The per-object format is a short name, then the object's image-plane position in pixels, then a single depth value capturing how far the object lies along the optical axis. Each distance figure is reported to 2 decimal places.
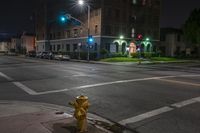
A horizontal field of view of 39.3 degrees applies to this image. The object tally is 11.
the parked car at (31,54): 72.88
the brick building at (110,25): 55.25
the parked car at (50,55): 55.94
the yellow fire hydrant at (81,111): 6.17
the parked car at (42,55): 59.59
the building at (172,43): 72.38
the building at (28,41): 110.81
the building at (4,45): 142.88
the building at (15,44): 123.39
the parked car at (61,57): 50.44
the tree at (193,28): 58.22
